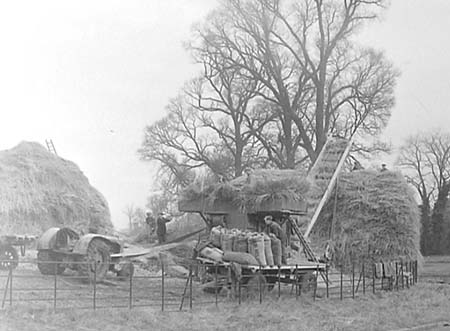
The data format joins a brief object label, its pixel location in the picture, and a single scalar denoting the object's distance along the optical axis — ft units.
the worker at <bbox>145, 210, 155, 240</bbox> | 97.70
